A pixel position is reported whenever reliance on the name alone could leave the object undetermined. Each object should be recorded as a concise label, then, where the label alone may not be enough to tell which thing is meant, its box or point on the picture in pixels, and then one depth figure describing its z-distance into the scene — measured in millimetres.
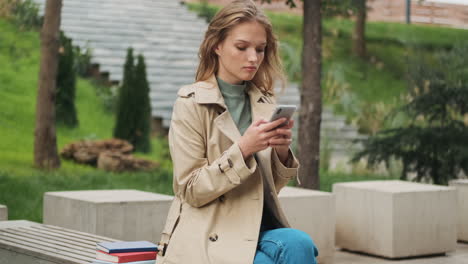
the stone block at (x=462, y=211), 13382
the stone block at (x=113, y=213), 9405
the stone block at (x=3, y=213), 9491
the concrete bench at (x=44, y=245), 6937
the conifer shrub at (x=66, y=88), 23758
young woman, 5128
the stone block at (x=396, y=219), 11447
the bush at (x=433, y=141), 16242
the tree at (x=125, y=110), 23558
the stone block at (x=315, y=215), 10608
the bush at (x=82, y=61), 28413
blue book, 5863
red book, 5800
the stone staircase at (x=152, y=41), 28413
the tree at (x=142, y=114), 23638
